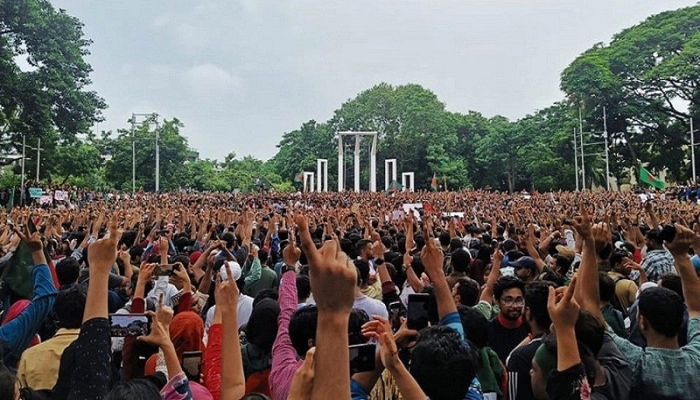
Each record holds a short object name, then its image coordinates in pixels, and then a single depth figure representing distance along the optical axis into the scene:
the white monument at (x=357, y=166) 43.75
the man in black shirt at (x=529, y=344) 2.96
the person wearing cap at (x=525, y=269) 5.37
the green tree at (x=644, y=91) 41.72
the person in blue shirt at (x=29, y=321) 3.39
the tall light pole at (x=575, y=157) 42.13
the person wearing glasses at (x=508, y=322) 3.93
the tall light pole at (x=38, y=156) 27.54
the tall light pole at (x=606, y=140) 40.63
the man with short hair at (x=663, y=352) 2.80
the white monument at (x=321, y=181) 45.22
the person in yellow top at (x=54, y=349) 3.11
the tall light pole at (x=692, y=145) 36.03
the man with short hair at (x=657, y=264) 5.54
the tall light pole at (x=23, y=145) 26.59
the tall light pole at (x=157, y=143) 43.05
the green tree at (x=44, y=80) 26.45
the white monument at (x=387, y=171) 44.72
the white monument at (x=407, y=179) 44.28
